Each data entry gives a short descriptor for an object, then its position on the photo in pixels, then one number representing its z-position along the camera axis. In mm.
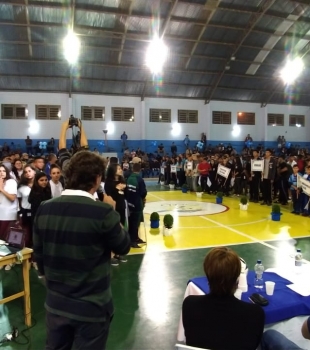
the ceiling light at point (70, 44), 14383
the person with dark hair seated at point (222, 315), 1705
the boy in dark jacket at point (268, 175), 9750
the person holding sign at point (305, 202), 8548
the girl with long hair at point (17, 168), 7242
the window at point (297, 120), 26203
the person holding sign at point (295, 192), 8844
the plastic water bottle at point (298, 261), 2937
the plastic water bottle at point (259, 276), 2639
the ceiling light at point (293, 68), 17766
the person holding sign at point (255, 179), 10448
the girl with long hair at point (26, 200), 4609
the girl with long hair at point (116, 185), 4977
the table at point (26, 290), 3146
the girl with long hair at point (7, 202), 4461
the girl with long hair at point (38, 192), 4410
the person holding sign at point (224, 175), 11688
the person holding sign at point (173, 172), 15137
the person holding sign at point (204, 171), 12672
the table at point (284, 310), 2322
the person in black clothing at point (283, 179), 10023
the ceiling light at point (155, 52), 15779
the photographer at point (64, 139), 4969
